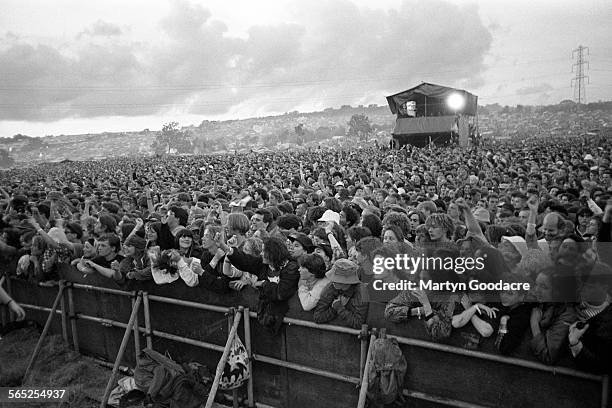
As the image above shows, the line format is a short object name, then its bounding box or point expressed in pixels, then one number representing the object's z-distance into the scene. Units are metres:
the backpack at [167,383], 5.16
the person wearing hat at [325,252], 5.18
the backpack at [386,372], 4.10
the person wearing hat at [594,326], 3.16
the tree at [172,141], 130.00
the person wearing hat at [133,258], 6.10
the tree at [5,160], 115.19
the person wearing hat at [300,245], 5.30
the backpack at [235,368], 5.07
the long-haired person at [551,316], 3.38
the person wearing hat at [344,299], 4.44
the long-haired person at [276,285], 4.83
